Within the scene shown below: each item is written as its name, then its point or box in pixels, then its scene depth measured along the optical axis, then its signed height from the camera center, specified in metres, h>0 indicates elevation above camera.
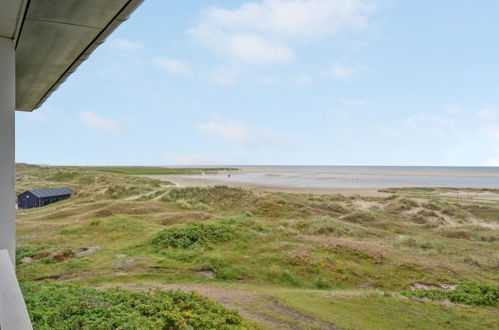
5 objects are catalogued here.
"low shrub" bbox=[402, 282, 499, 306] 13.74 -5.35
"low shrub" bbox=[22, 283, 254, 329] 7.69 -3.84
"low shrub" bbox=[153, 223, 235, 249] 20.14 -4.30
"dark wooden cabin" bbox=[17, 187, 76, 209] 45.51 -4.48
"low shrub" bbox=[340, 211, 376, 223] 37.34 -5.62
